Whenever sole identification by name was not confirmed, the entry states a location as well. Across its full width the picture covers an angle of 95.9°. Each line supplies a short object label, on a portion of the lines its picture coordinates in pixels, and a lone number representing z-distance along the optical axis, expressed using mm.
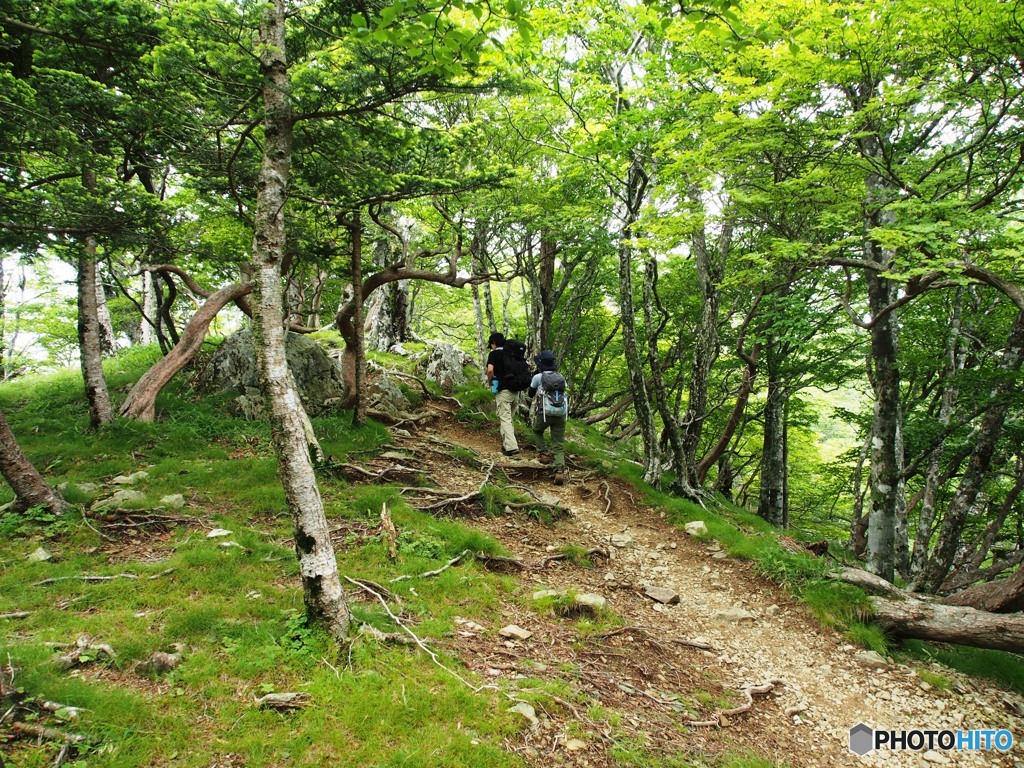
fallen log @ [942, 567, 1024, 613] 5656
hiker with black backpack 11250
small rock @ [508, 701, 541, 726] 3893
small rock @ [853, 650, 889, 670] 5613
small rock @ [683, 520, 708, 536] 9008
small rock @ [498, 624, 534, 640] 5160
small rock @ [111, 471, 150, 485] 7098
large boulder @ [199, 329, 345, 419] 10938
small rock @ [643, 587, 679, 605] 6855
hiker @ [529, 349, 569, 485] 10586
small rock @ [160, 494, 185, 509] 6600
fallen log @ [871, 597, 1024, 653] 5348
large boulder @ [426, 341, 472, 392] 16281
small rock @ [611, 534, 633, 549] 8633
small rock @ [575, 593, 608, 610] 6023
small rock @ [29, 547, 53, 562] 5154
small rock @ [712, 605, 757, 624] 6566
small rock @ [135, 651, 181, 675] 3762
